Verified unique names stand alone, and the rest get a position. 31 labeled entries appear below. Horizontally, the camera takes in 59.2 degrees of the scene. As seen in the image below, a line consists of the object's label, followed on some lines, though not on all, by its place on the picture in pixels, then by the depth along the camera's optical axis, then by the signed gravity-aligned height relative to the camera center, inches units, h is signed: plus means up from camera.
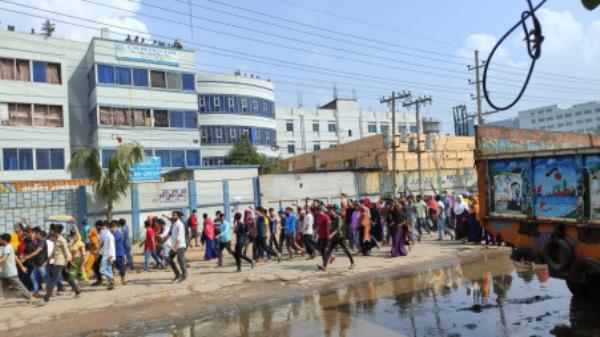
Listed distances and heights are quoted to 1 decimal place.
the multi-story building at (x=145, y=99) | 1396.4 +265.2
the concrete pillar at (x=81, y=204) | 814.5 -8.0
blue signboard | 1111.0 +54.2
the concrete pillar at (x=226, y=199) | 941.2 -12.9
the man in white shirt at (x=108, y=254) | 458.9 -49.2
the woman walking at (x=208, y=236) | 634.2 -52.9
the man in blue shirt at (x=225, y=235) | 526.9 -42.9
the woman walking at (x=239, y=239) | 515.7 -48.7
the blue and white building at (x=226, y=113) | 1900.8 +290.6
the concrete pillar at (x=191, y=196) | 907.4 -4.5
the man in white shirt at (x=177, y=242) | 457.7 -41.5
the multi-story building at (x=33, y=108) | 1277.1 +233.1
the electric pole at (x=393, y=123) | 1230.5 +149.9
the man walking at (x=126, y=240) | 518.1 -43.0
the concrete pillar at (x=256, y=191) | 993.4 -1.0
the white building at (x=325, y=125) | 2723.9 +335.2
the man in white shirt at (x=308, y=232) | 564.7 -47.6
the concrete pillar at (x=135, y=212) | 854.5 -25.5
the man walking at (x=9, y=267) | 408.2 -50.0
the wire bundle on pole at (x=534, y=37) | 184.6 +50.7
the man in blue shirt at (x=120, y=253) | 483.2 -51.8
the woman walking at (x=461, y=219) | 673.0 -49.3
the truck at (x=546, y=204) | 255.9 -14.7
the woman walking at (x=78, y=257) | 459.5 -50.6
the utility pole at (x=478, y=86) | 1289.4 +239.3
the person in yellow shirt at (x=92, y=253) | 491.4 -51.1
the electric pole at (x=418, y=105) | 1315.2 +216.6
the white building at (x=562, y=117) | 5319.9 +644.4
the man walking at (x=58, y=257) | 414.3 -45.1
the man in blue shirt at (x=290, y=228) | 611.8 -45.8
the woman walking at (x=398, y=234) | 573.6 -55.1
